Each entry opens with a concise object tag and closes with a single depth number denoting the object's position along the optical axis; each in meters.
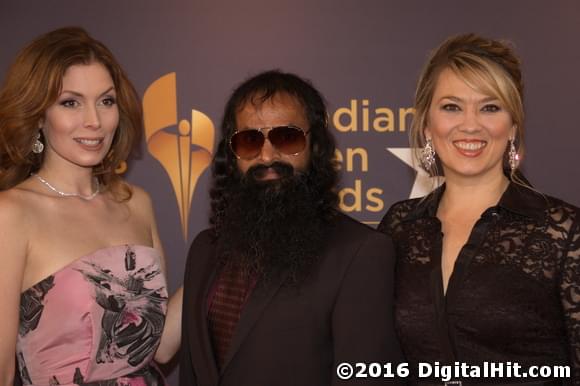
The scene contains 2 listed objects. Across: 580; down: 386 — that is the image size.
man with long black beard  2.43
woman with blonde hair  2.45
